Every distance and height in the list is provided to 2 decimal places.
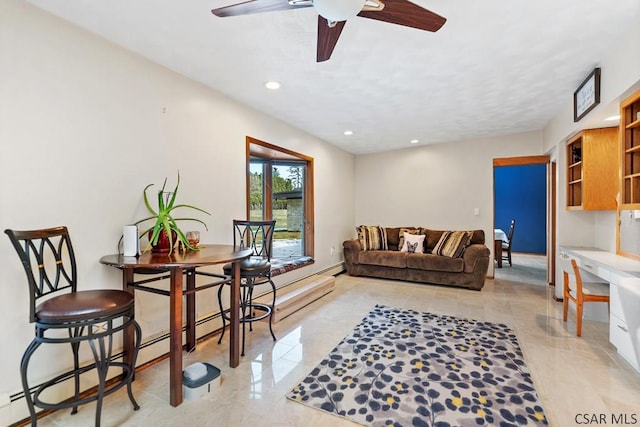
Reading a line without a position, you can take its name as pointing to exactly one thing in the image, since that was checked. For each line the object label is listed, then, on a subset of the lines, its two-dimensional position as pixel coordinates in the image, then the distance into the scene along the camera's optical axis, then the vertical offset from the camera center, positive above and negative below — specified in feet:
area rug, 5.66 -3.96
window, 14.70 +0.73
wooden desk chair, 8.82 -2.58
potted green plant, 6.84 -0.42
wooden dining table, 5.83 -1.63
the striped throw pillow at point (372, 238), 17.58 -1.64
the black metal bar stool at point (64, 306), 4.72 -1.62
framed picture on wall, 8.37 +3.65
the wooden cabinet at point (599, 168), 10.58 +1.58
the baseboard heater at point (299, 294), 10.54 -3.35
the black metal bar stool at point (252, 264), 8.59 -1.61
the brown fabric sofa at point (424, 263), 14.46 -2.80
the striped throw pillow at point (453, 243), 15.26 -1.74
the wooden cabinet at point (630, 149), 7.50 +1.63
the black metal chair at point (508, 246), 20.36 -2.54
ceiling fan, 4.34 +3.30
